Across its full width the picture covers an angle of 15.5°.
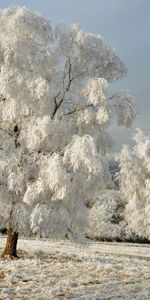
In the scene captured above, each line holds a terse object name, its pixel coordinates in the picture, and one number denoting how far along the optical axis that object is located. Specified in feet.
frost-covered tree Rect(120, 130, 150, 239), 95.91
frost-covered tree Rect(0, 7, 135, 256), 63.98
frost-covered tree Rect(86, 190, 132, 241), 189.37
